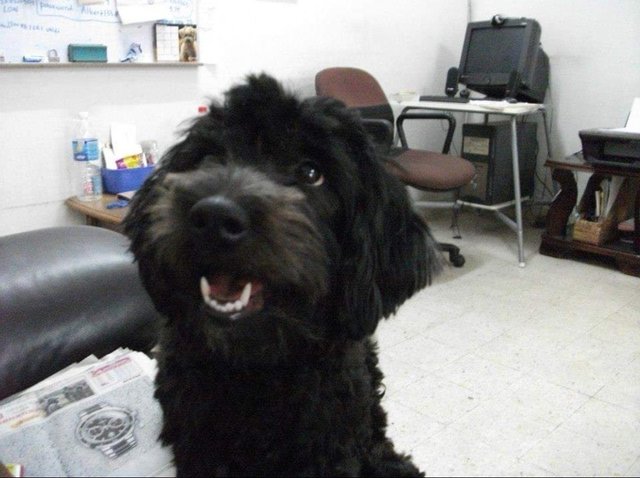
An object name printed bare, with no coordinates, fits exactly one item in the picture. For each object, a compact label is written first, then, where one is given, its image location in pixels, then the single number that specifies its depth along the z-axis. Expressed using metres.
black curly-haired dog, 0.80
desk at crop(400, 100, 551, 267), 3.12
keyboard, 3.45
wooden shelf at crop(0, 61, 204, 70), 2.22
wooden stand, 3.12
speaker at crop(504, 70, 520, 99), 3.49
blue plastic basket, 2.47
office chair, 2.94
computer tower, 3.62
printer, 2.96
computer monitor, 3.55
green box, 2.34
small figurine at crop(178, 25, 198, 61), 2.70
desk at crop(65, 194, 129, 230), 2.17
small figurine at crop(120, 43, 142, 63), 2.54
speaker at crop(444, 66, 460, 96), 3.81
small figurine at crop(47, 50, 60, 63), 2.30
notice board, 2.19
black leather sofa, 1.28
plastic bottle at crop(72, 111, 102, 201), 2.41
